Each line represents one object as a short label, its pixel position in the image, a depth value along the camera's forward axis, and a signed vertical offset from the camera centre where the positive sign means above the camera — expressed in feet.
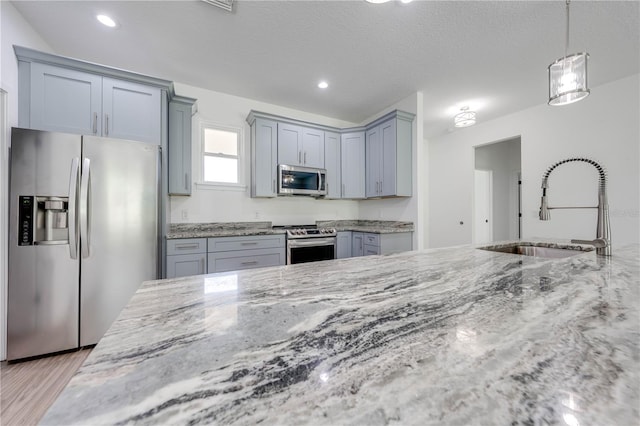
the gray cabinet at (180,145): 8.94 +2.48
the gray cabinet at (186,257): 7.75 -1.43
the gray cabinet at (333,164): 12.06 +2.44
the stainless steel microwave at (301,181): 10.76 +1.46
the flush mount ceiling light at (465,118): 11.18 +4.35
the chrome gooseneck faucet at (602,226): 4.05 -0.19
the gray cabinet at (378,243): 9.93 -1.24
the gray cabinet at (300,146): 10.97 +3.09
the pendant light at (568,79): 4.94 +2.81
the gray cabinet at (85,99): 6.44 +3.19
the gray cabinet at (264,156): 10.51 +2.43
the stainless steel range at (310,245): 9.74 -1.30
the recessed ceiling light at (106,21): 6.59 +5.20
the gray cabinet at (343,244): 10.94 -1.40
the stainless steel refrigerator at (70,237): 5.80 -0.64
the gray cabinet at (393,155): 10.66 +2.60
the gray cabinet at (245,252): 8.36 -1.42
